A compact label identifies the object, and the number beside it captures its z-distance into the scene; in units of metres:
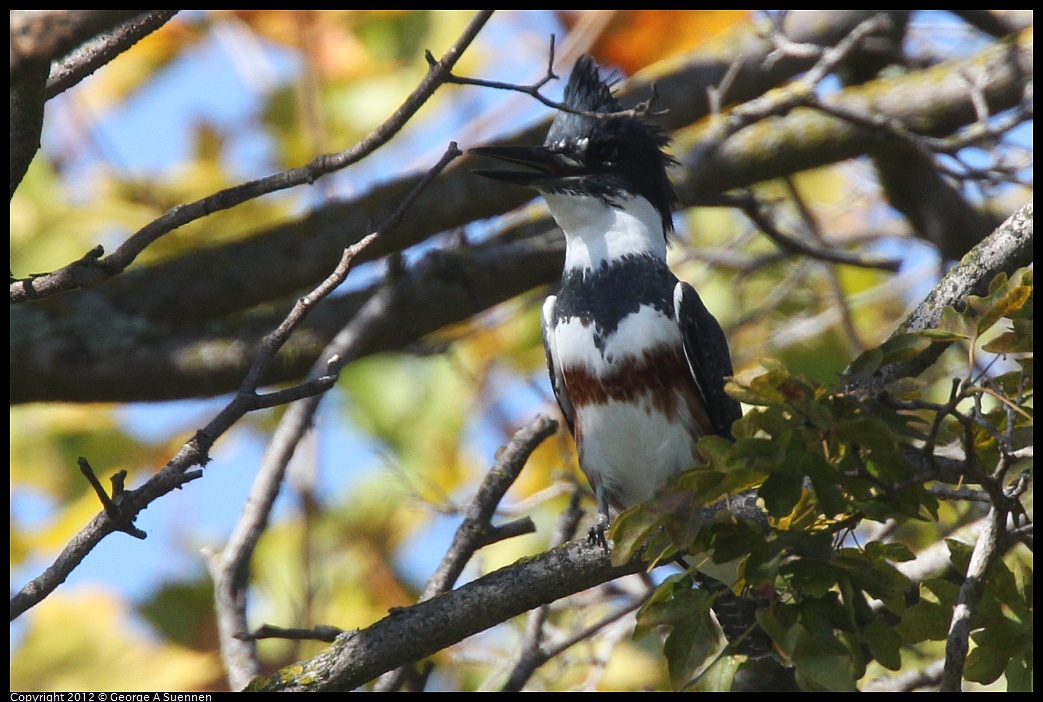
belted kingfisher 6.34
